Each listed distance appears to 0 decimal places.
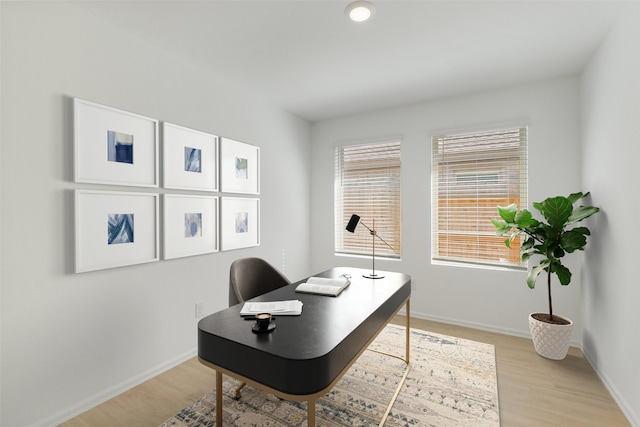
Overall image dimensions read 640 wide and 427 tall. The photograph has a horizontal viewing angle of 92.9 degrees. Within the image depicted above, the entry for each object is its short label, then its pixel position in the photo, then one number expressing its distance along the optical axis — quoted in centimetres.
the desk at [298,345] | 106
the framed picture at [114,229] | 192
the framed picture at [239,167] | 294
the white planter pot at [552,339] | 250
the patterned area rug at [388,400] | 183
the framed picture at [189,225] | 244
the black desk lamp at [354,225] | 236
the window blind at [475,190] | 316
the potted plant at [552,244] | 243
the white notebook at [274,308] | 153
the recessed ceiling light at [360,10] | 184
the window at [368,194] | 381
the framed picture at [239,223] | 295
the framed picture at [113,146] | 190
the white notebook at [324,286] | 190
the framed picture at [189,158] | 242
